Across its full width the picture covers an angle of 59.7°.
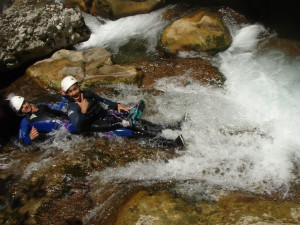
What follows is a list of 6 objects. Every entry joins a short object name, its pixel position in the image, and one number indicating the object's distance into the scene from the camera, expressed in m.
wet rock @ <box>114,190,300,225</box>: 3.48
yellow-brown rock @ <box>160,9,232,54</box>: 8.80
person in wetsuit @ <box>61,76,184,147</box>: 5.48
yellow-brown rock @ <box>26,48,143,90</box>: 8.26
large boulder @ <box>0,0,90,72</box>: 9.56
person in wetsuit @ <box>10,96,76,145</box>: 6.02
